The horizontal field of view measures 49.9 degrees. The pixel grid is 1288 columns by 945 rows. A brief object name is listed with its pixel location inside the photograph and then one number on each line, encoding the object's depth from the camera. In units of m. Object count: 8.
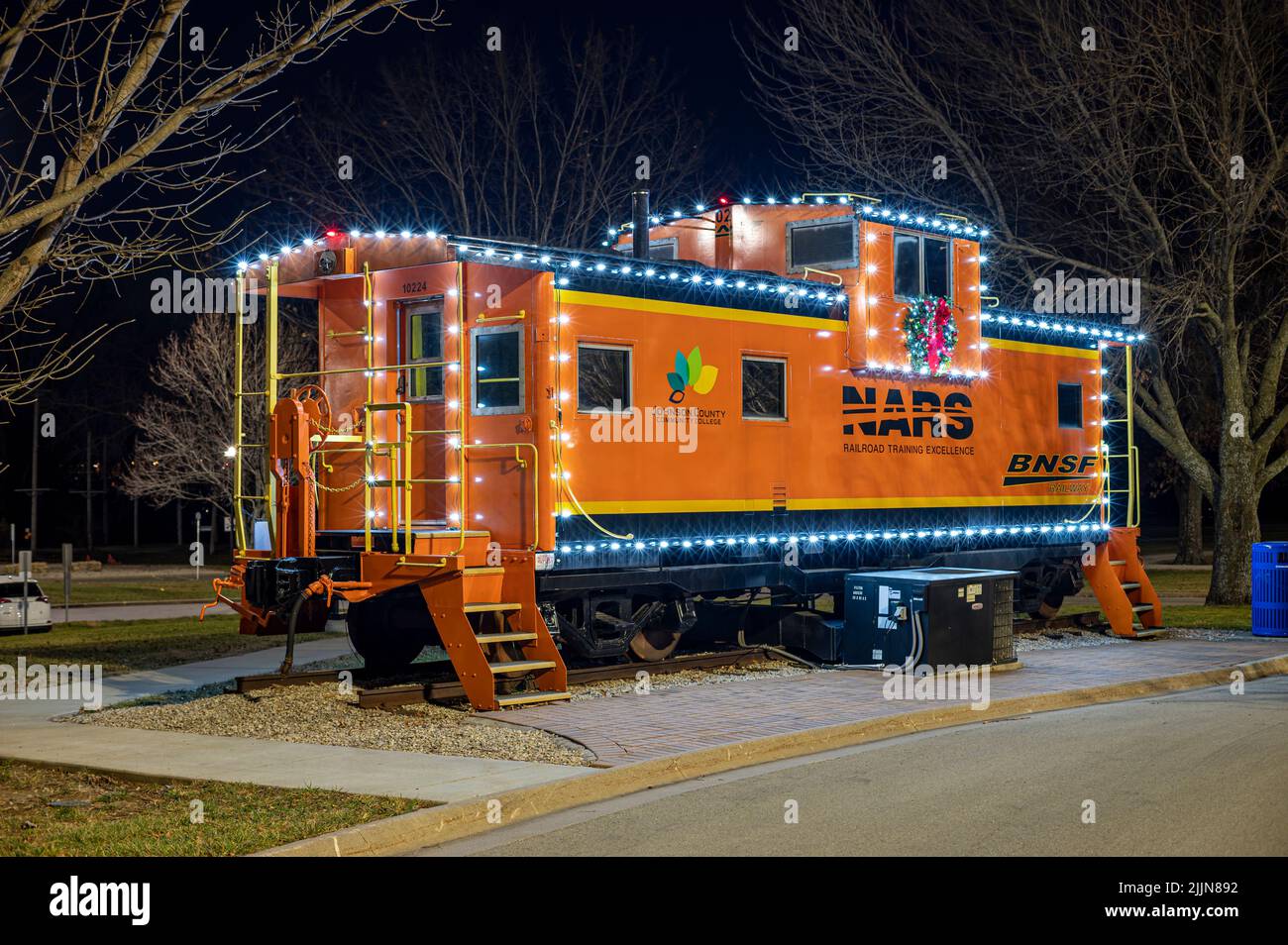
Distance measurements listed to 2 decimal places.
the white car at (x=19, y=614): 24.47
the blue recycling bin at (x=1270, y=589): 19.36
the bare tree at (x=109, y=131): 8.18
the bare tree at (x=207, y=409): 39.03
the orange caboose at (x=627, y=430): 12.86
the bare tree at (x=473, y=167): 34.66
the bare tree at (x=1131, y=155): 23.81
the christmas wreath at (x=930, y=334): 16.77
